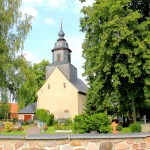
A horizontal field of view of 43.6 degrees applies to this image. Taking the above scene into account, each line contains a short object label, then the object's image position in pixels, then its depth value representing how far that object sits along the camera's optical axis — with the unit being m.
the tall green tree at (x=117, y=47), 12.32
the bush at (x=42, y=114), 28.44
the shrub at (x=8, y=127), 17.42
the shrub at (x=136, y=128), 12.63
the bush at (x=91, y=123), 10.71
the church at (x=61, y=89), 30.55
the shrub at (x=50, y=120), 27.22
